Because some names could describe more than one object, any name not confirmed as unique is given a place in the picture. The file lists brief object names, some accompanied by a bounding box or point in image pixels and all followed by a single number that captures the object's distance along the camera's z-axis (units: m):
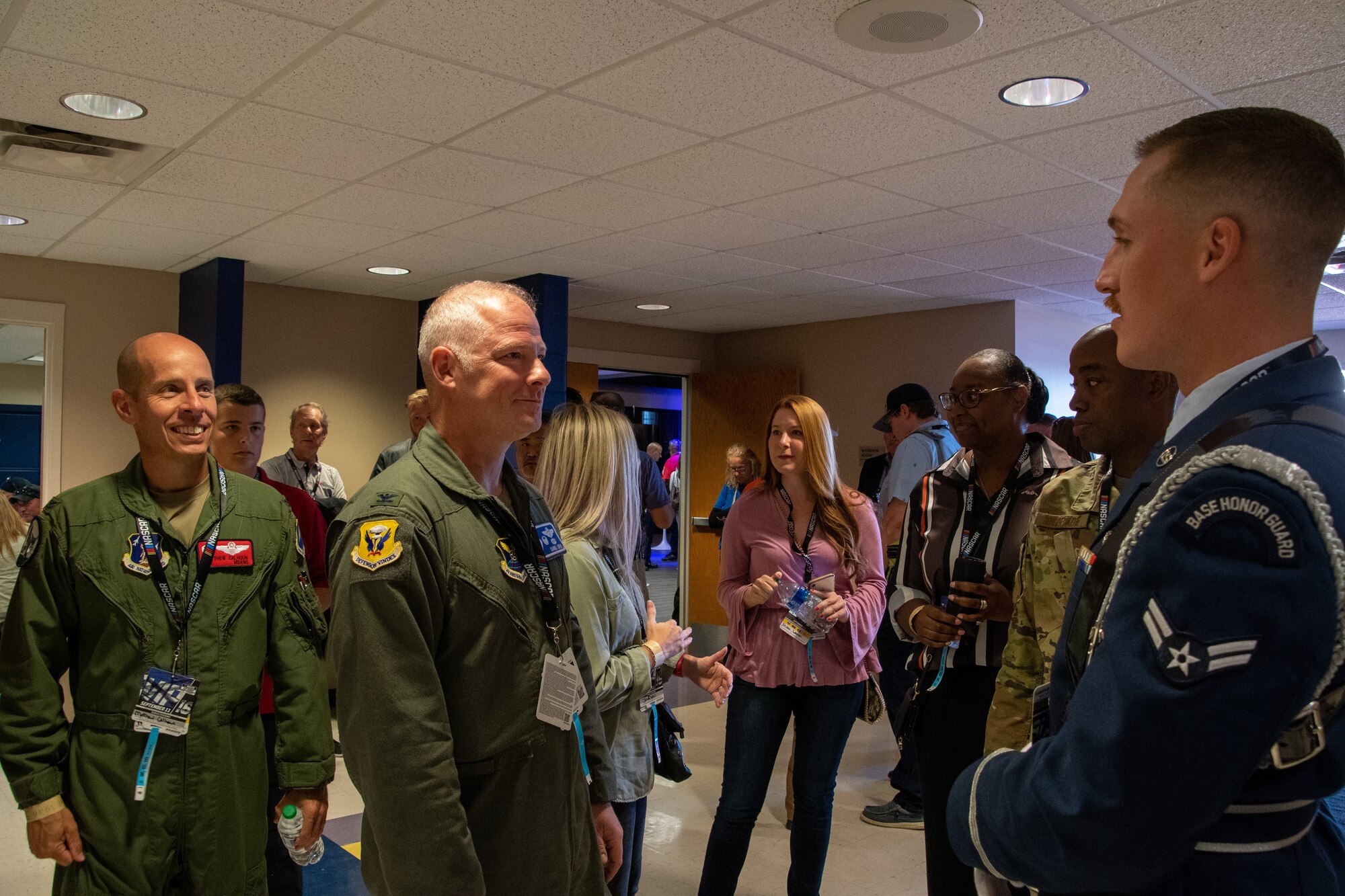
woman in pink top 2.69
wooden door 8.19
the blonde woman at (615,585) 2.04
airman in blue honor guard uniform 0.73
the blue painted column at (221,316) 5.54
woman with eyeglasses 2.20
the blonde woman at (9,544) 3.25
